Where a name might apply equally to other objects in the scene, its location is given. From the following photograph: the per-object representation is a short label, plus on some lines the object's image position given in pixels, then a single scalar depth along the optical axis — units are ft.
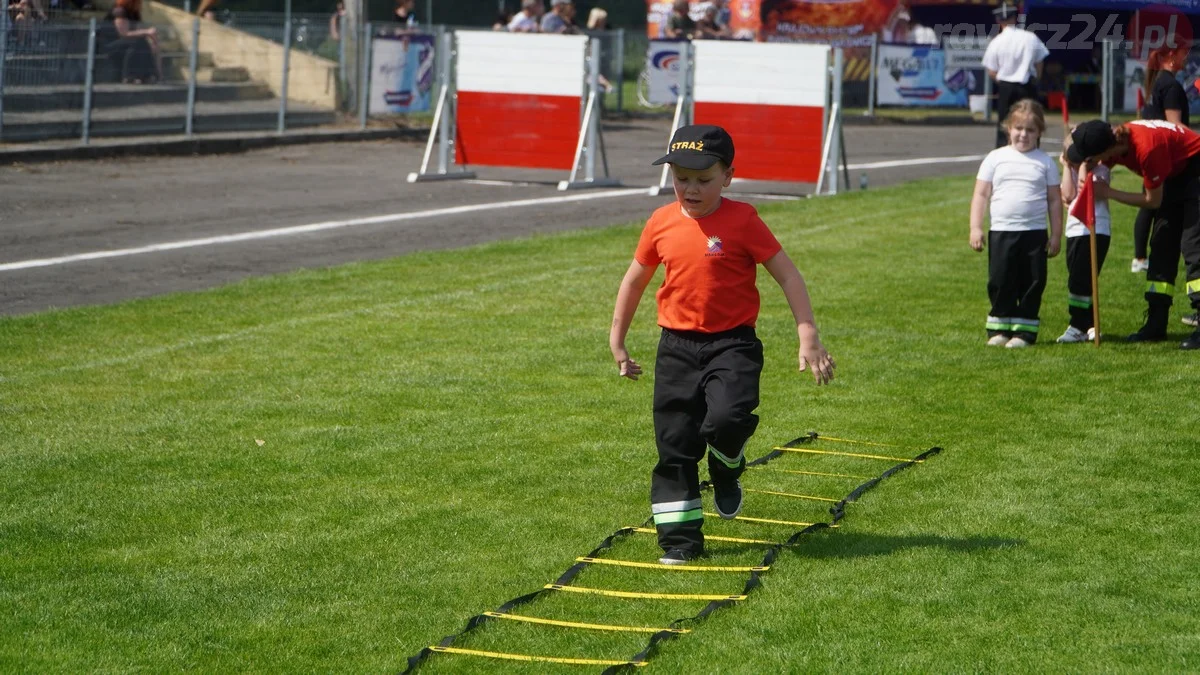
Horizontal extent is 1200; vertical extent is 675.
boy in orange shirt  19.85
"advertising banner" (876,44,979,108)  118.01
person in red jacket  33.17
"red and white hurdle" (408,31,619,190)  68.13
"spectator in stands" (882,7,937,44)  125.08
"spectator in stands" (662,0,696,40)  108.99
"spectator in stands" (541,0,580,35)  98.99
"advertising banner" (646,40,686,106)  115.03
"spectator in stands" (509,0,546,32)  98.53
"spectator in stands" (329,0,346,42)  94.38
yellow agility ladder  16.52
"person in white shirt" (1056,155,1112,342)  35.76
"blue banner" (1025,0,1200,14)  112.37
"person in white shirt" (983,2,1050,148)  66.39
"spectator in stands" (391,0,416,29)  99.66
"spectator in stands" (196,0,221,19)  95.66
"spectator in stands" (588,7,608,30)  115.44
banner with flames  124.16
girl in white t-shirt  34.40
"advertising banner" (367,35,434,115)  93.66
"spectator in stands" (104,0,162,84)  79.25
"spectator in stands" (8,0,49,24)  73.36
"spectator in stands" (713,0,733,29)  130.41
